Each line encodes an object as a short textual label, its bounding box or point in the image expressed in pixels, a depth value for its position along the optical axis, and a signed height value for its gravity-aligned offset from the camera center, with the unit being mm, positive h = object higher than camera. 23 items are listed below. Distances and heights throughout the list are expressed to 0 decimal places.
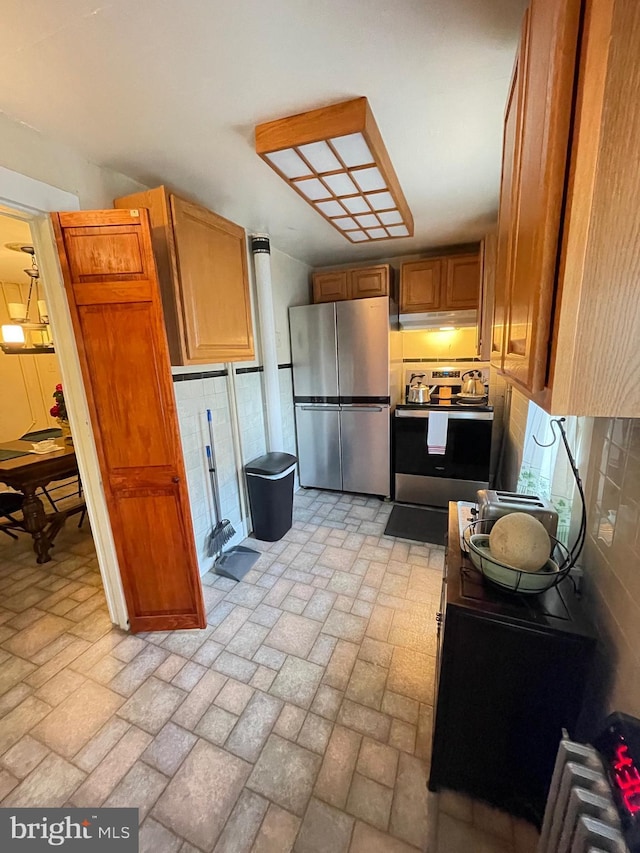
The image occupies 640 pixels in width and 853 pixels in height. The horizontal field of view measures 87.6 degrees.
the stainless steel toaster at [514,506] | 1194 -616
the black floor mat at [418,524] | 2707 -1505
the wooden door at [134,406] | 1500 -241
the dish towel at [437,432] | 2910 -751
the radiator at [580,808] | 618 -902
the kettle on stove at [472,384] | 3285 -400
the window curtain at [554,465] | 1295 -595
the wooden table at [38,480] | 2445 -903
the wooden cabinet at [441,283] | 2980 +546
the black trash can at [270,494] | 2654 -1126
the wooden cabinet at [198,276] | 1644 +412
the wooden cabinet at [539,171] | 511 +298
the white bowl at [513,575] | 958 -671
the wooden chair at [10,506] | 2690 -1140
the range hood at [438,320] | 3055 +227
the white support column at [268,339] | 2664 +100
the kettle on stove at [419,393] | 3232 -460
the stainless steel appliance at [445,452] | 2844 -944
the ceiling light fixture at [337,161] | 1290 +815
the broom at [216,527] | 2371 -1259
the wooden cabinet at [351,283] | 3096 +611
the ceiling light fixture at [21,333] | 2928 +259
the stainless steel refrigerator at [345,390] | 3043 -405
